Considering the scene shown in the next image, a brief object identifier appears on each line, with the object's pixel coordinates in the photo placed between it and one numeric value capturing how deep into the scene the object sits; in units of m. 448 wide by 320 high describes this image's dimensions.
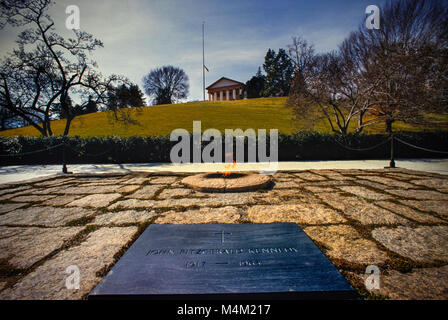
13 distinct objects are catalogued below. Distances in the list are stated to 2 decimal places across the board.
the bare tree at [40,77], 14.73
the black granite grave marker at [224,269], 1.48
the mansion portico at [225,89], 68.19
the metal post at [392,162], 8.21
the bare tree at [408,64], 13.38
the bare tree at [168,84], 67.56
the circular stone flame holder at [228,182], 4.87
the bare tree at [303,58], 16.57
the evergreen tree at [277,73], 64.88
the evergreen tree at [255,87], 69.31
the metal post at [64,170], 8.12
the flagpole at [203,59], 41.72
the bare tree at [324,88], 16.19
